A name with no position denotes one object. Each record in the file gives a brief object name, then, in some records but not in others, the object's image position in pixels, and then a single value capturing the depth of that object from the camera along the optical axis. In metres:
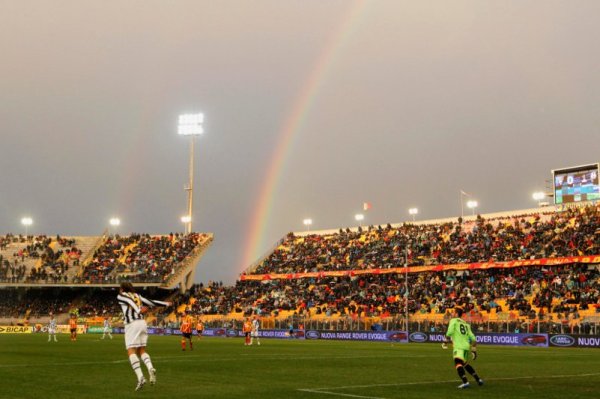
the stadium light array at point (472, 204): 87.96
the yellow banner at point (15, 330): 79.06
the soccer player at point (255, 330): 51.46
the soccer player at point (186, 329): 39.78
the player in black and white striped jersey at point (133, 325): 17.92
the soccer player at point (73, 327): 54.94
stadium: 19.91
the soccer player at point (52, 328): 56.31
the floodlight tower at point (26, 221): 99.89
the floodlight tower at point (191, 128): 94.56
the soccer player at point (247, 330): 48.48
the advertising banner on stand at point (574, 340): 47.16
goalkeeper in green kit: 18.92
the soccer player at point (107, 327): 61.97
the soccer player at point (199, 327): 56.62
